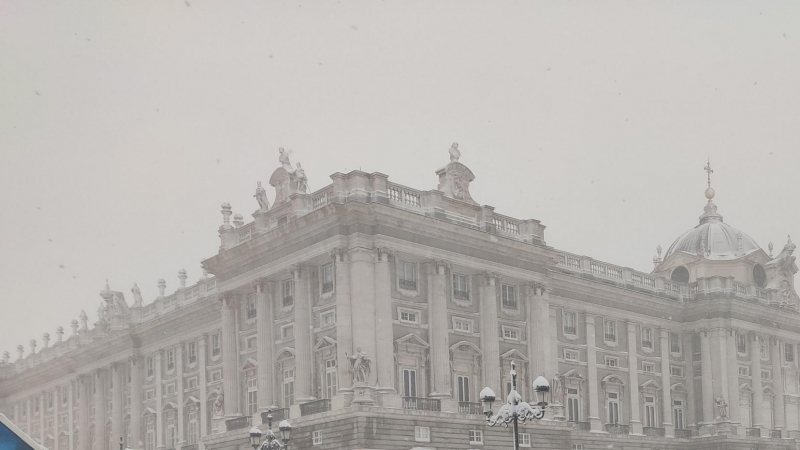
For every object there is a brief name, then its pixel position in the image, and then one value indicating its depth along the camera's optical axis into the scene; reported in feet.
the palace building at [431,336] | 148.25
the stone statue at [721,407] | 203.10
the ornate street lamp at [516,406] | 83.71
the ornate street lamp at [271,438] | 99.04
